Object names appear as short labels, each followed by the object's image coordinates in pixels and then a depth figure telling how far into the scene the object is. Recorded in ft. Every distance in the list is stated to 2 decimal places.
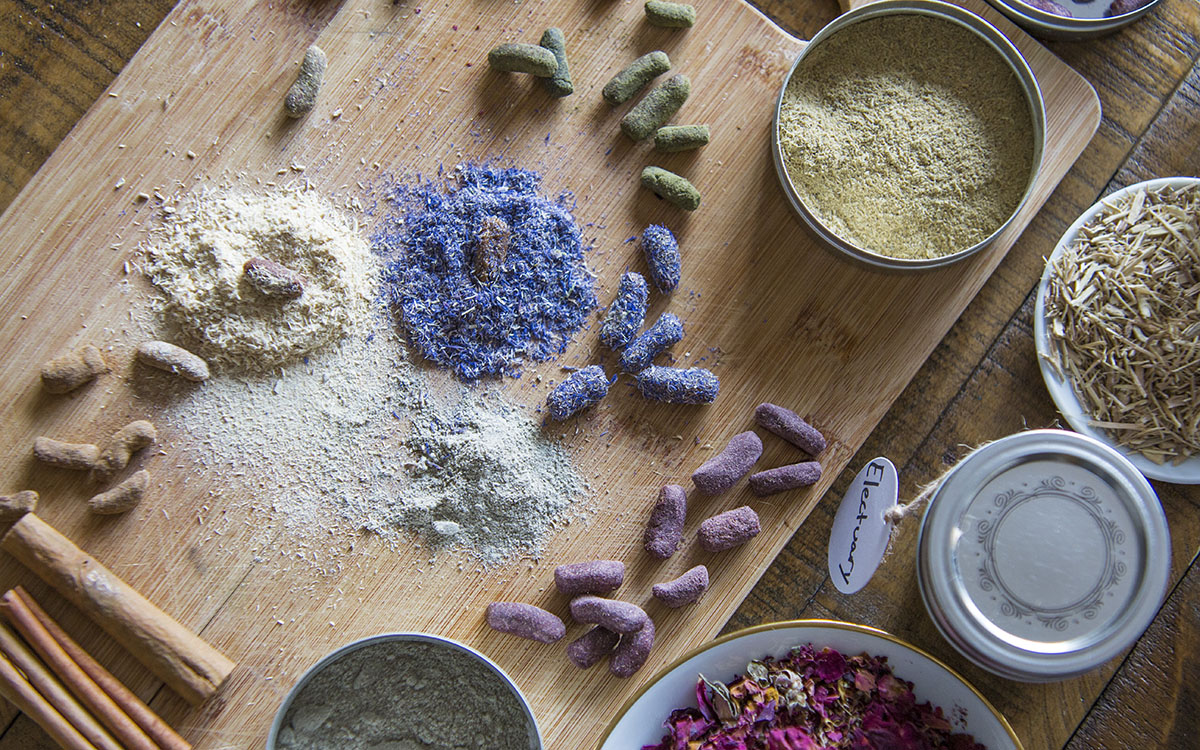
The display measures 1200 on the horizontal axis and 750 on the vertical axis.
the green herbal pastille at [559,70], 1.58
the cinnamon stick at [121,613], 1.52
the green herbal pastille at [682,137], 1.58
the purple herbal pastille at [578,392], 1.55
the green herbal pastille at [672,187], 1.57
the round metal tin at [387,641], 1.46
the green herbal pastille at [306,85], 1.56
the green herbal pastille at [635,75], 1.58
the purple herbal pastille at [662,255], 1.57
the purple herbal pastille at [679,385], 1.56
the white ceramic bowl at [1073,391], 1.55
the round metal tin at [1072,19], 1.59
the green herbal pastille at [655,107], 1.58
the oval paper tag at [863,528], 1.49
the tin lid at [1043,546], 1.48
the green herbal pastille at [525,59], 1.56
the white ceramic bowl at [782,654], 1.50
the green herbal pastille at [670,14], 1.58
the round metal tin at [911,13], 1.53
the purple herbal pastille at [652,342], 1.56
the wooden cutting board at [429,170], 1.56
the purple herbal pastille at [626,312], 1.56
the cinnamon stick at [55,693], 1.51
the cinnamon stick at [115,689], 1.52
